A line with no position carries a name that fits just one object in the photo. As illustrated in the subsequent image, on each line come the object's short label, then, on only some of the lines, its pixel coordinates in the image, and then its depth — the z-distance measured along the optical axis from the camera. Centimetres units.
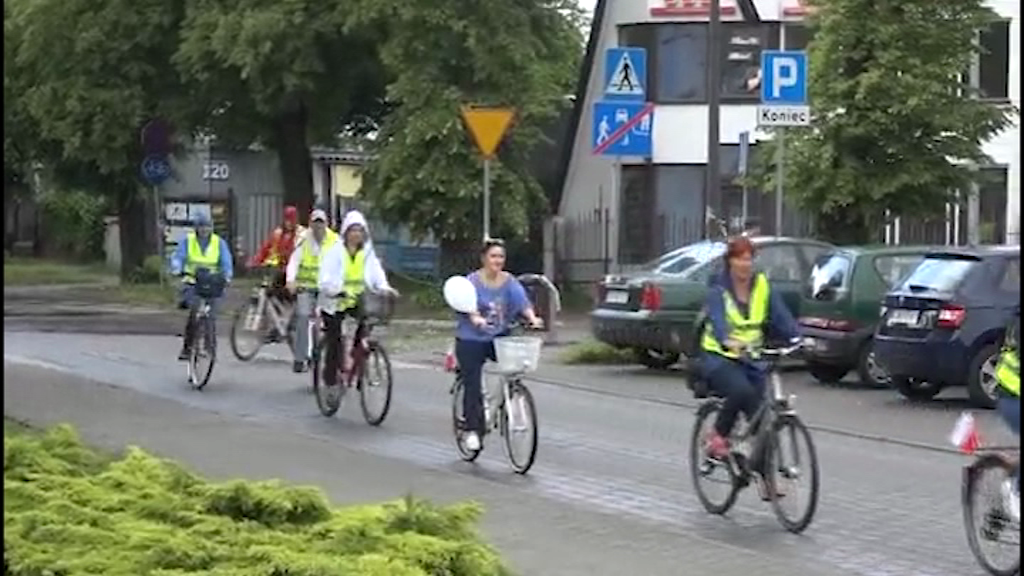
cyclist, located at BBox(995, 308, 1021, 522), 825
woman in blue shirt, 1299
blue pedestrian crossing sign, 2236
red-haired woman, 1090
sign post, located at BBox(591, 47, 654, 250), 2208
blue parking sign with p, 2148
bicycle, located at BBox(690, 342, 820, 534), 1067
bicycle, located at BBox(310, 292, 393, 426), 1580
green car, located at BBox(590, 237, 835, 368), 2091
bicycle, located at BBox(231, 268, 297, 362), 2133
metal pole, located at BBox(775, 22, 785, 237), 2273
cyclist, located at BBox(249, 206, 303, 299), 2189
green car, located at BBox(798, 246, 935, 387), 2002
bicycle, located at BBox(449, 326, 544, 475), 1266
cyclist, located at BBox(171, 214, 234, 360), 1927
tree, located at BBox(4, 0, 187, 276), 3712
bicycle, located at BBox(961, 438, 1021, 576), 908
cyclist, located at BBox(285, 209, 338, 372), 1844
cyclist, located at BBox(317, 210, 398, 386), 1617
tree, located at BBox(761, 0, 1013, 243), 2556
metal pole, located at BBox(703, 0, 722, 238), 2328
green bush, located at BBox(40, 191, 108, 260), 5556
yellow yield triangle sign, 2320
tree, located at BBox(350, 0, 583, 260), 3359
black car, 1770
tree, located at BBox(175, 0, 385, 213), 3406
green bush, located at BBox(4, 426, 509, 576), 662
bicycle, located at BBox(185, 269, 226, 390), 1906
